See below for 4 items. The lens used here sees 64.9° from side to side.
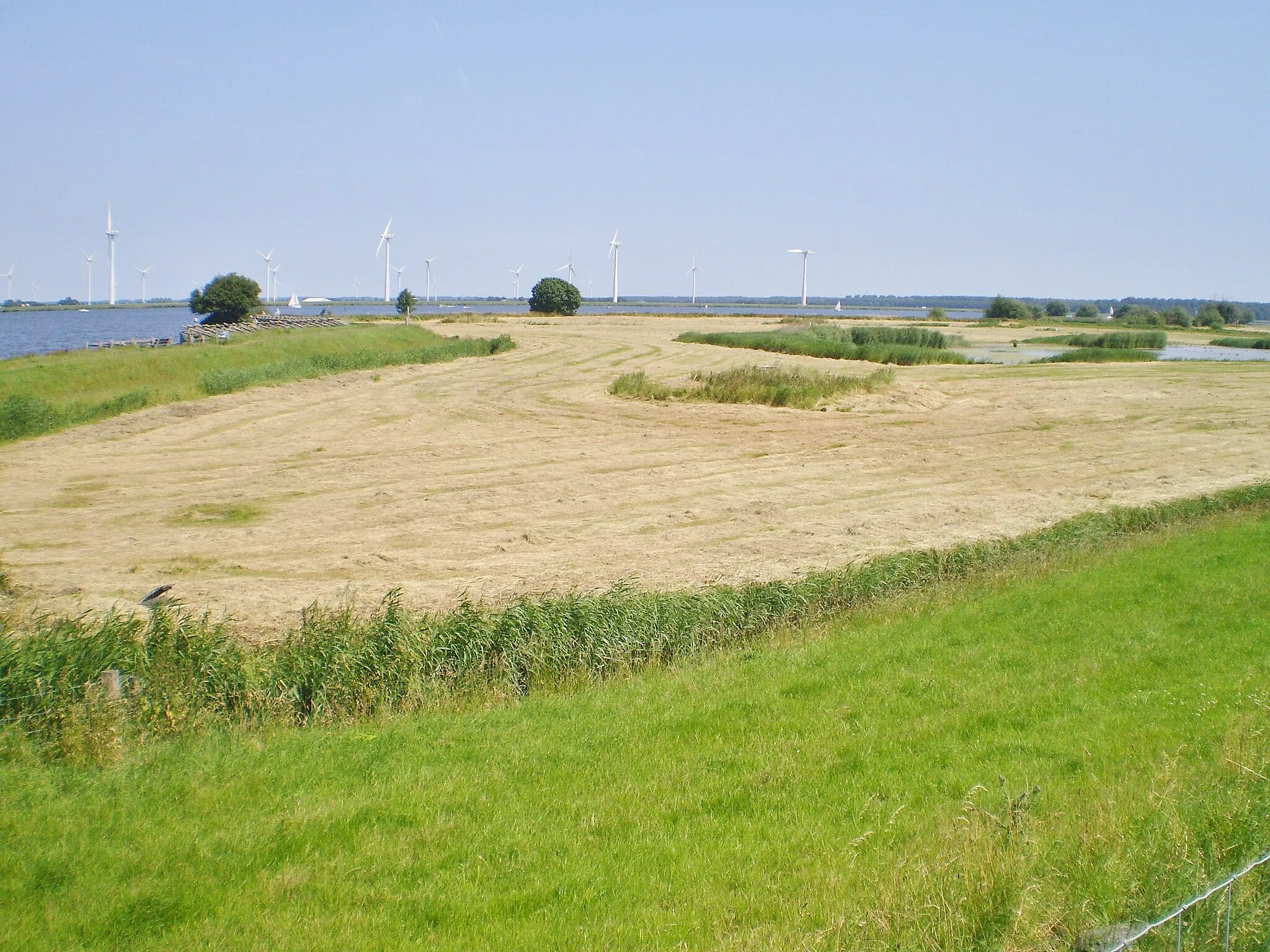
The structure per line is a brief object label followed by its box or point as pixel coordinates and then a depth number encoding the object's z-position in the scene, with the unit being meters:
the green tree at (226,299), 68.06
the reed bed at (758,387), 36.09
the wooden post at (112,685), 8.49
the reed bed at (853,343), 54.69
